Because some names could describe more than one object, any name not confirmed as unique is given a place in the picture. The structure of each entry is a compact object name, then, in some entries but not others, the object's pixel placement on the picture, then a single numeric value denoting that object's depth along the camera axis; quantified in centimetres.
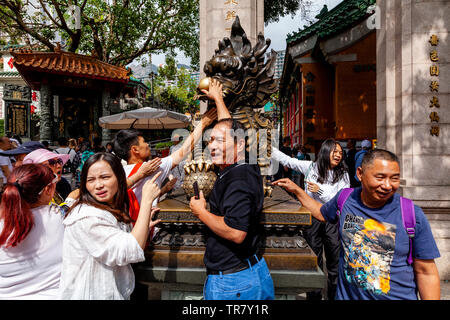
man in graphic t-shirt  178
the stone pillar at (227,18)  540
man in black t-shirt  171
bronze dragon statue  289
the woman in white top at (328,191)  361
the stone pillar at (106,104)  1712
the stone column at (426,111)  439
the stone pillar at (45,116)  1524
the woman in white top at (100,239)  164
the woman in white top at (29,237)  172
